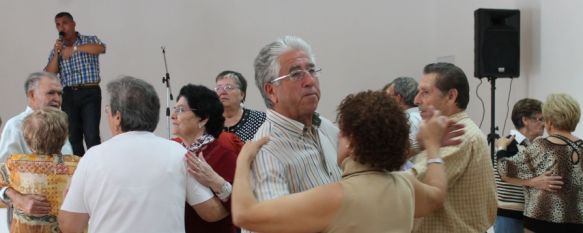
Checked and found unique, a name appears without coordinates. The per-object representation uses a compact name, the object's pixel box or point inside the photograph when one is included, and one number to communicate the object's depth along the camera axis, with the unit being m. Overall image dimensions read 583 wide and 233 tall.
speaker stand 5.74
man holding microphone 5.66
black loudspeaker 6.07
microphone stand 6.54
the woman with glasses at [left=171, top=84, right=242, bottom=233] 2.39
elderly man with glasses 1.71
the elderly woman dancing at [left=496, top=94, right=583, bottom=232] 3.18
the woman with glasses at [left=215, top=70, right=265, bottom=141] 3.90
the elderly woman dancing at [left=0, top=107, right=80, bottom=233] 2.44
